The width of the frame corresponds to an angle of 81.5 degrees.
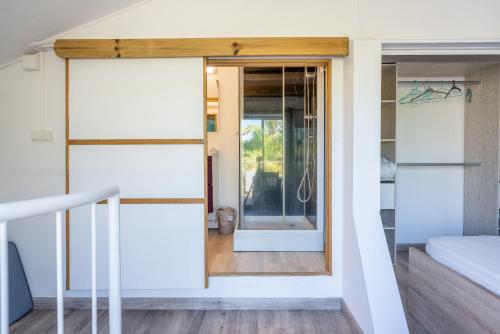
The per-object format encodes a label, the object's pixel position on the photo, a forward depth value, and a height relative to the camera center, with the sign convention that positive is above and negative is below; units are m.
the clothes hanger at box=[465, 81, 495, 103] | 2.96 +0.74
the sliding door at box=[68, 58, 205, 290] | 2.20 +0.07
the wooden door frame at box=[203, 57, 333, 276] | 2.24 +0.44
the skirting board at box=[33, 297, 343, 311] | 2.25 -1.08
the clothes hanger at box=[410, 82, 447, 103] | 2.99 +0.74
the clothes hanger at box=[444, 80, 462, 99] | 3.01 +0.80
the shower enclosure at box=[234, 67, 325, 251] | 3.39 +0.20
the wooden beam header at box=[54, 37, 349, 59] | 2.14 +0.88
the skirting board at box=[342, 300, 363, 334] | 1.92 -1.09
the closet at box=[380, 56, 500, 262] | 2.96 +0.13
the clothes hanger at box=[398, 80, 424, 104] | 3.06 +0.76
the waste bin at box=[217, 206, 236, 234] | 4.07 -0.79
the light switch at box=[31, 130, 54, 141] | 2.23 +0.24
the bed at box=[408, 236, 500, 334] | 1.26 -0.60
